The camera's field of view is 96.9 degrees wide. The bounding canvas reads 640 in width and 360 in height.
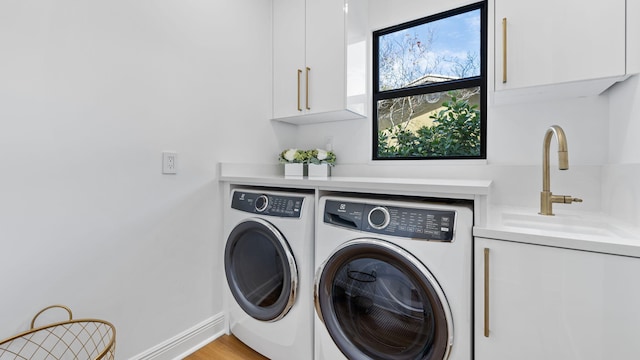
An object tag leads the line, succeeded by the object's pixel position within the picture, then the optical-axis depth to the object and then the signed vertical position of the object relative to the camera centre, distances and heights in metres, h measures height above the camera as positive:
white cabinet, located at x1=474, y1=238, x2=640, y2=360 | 0.83 -0.40
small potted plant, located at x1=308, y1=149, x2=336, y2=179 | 2.02 +0.10
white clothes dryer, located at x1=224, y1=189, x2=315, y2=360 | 1.42 -0.52
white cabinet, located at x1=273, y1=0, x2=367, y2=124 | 1.85 +0.81
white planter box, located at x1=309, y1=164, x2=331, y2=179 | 2.01 +0.04
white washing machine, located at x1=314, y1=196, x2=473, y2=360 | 1.02 -0.41
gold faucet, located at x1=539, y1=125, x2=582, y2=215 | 1.14 -0.03
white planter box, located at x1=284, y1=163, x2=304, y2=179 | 2.06 +0.05
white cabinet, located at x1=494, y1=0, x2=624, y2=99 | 1.12 +0.55
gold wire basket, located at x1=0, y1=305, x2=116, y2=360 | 1.08 -0.68
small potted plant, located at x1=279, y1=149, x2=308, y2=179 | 2.06 +0.11
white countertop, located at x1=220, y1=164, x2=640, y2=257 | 0.87 -0.19
